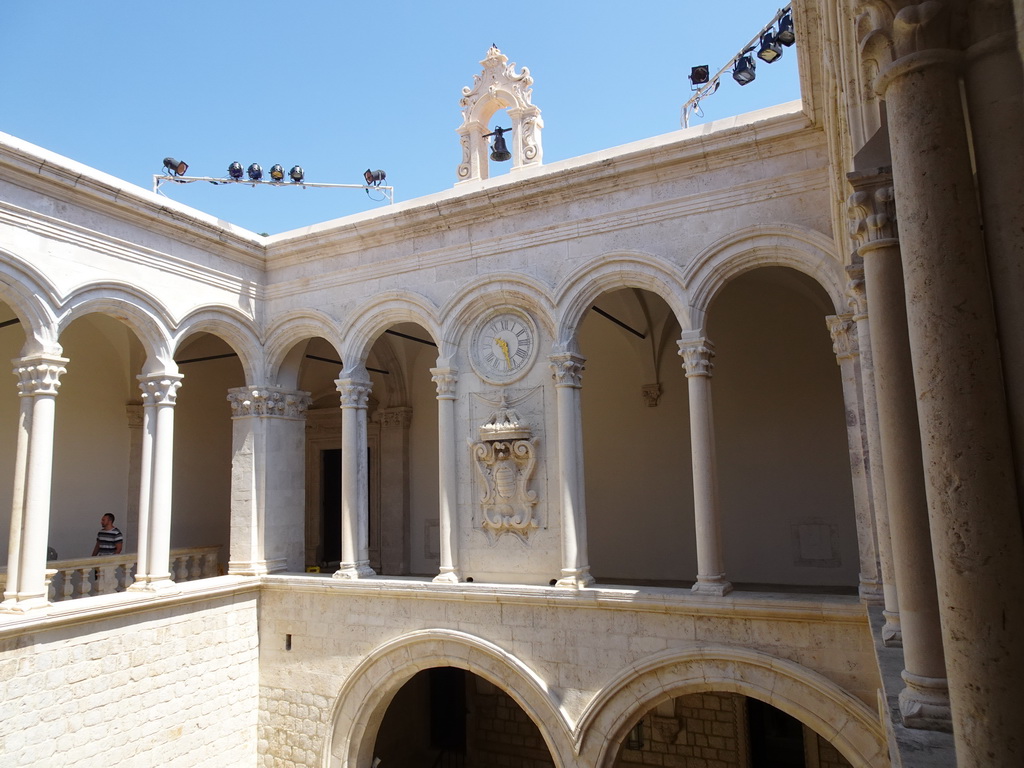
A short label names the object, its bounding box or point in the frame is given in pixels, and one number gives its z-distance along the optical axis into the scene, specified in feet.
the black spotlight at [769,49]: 29.01
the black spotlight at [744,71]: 30.66
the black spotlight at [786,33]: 27.68
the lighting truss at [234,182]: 39.86
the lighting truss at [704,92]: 30.71
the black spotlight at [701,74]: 31.71
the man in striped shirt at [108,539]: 34.60
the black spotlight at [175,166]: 40.92
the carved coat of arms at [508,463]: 22.21
